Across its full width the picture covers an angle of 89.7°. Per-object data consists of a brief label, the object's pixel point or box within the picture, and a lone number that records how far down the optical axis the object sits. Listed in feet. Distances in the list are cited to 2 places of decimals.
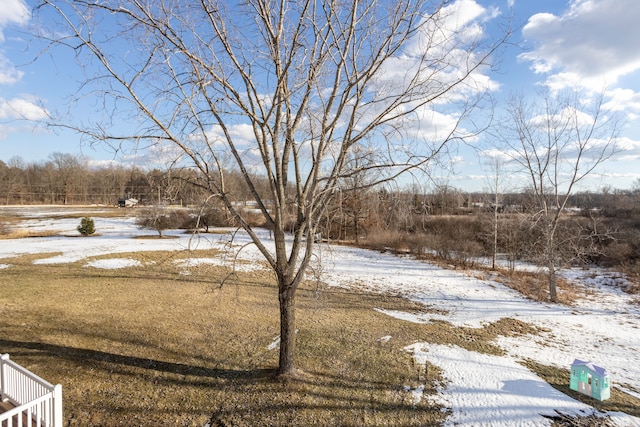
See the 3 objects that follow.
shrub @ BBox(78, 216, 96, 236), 70.03
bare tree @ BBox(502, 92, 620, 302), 36.01
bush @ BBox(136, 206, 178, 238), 73.26
